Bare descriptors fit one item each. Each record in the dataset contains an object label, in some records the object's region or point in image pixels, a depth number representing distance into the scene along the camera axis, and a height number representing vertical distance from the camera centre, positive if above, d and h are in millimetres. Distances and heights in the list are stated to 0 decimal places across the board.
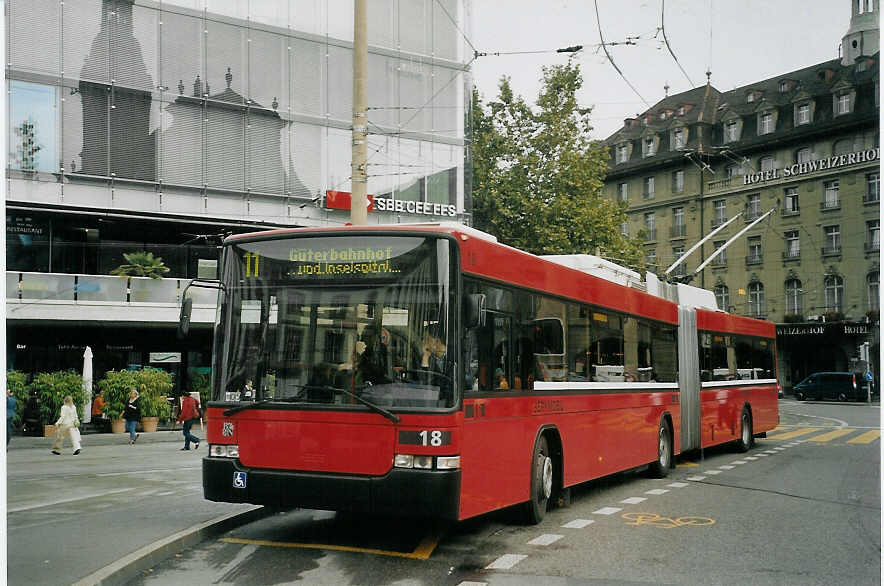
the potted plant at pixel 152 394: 28031 -1019
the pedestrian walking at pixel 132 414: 25438 -1401
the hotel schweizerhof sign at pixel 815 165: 45375 +8306
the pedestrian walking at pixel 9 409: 16909 -835
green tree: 38312 +6628
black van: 53969 -2167
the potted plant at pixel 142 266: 30023 +2678
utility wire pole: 12945 +2881
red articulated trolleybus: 8320 -167
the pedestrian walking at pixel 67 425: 22344 -1442
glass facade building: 27578 +6874
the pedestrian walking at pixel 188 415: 23078 -1326
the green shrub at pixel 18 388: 25828 -724
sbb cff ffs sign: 31281 +4738
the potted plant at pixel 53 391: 26359 -841
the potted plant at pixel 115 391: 27812 -894
